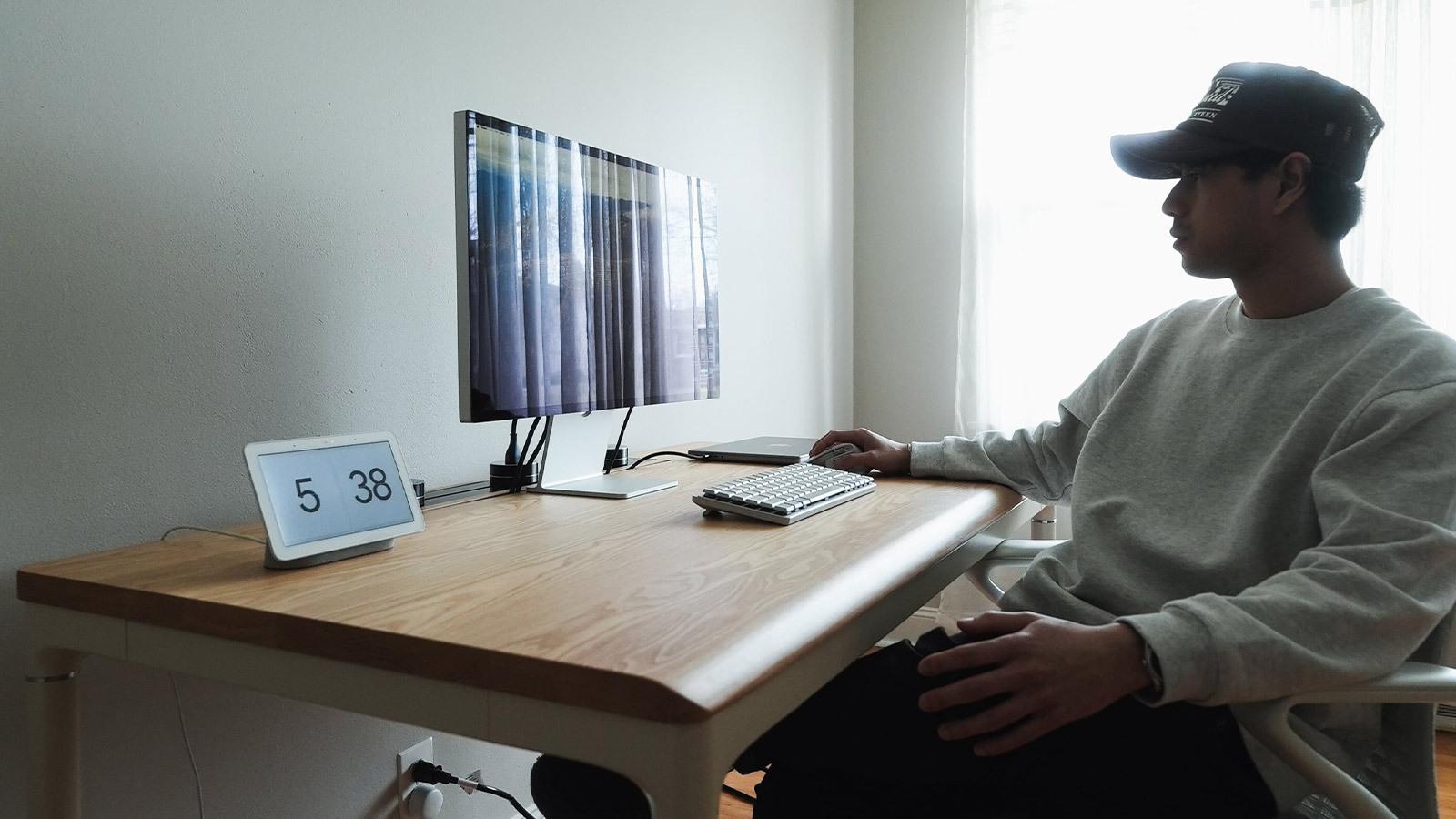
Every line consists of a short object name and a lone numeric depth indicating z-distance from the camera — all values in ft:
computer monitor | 3.73
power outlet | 4.99
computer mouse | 5.21
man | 2.80
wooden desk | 2.04
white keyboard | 3.76
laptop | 5.43
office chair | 2.70
